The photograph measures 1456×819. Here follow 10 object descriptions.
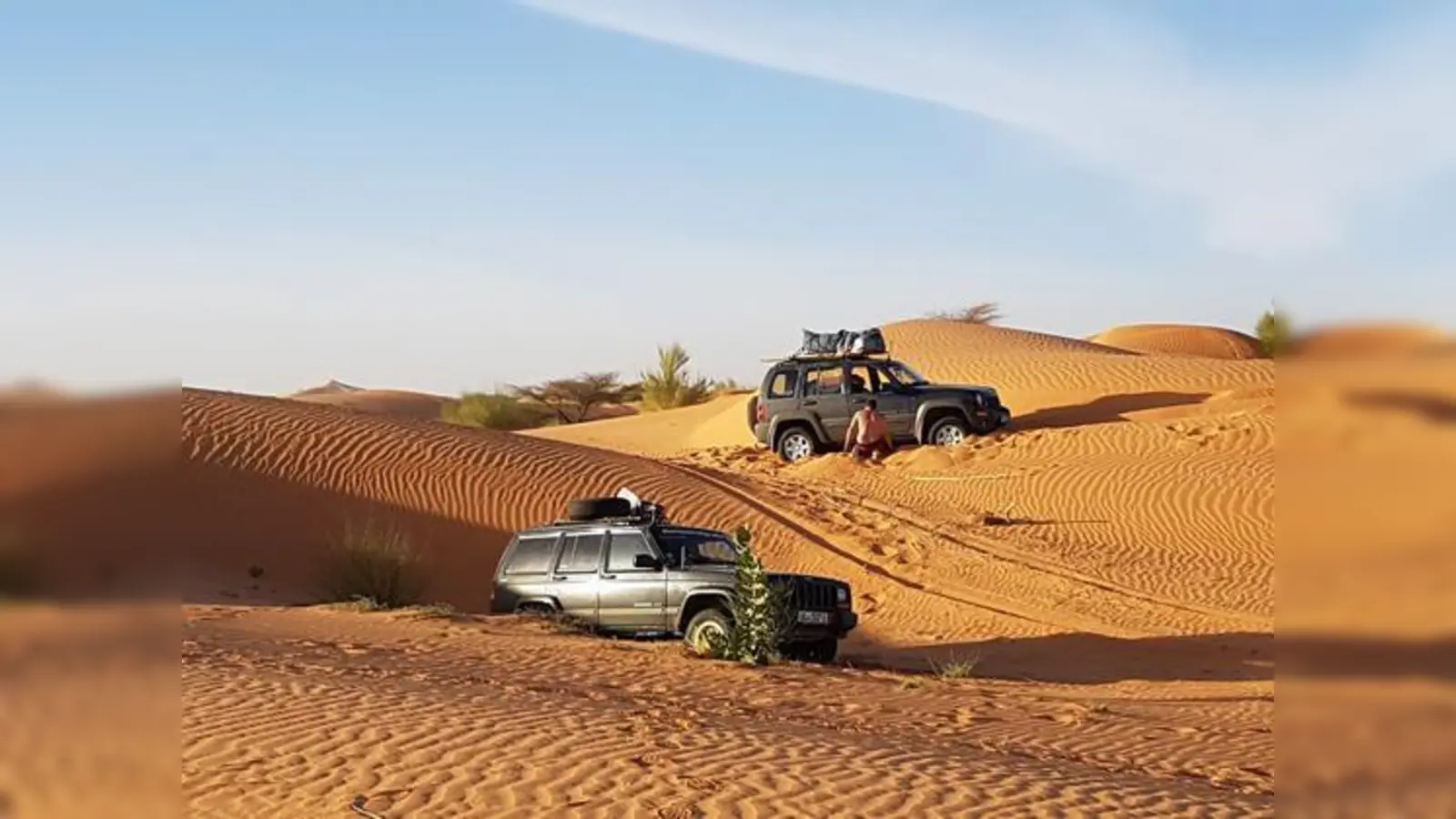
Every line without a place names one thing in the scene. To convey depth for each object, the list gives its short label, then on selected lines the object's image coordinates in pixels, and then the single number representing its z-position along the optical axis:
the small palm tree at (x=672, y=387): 51.75
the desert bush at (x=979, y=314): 67.56
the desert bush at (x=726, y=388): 56.06
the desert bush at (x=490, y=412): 51.81
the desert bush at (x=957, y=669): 14.73
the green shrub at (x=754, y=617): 14.12
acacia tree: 59.94
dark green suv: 28.98
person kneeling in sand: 28.25
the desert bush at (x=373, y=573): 19.09
